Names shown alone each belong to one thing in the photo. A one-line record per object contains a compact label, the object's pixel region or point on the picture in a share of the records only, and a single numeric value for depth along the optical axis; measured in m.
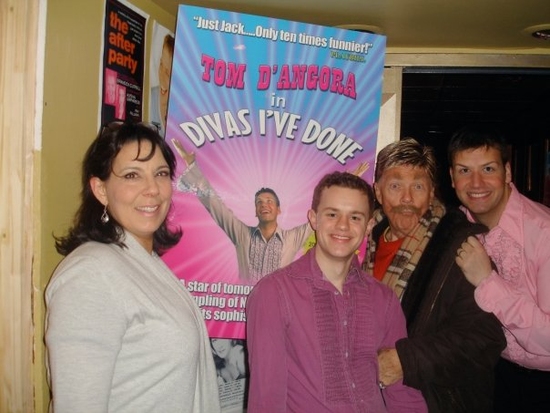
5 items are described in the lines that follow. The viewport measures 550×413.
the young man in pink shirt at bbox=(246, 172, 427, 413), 1.67
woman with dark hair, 1.23
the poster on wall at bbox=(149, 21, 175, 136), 2.14
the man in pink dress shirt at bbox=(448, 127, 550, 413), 1.89
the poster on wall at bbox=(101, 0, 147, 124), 1.79
